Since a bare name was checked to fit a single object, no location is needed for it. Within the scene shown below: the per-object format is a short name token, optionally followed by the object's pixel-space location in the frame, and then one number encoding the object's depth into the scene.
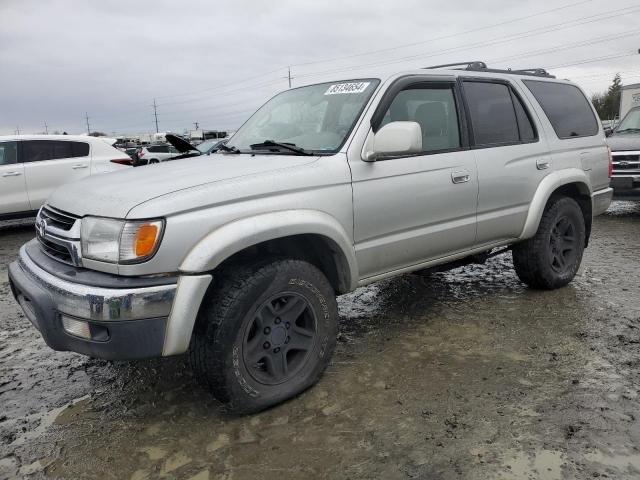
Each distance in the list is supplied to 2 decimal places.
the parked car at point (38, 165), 8.46
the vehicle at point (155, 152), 19.70
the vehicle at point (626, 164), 8.38
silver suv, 2.45
